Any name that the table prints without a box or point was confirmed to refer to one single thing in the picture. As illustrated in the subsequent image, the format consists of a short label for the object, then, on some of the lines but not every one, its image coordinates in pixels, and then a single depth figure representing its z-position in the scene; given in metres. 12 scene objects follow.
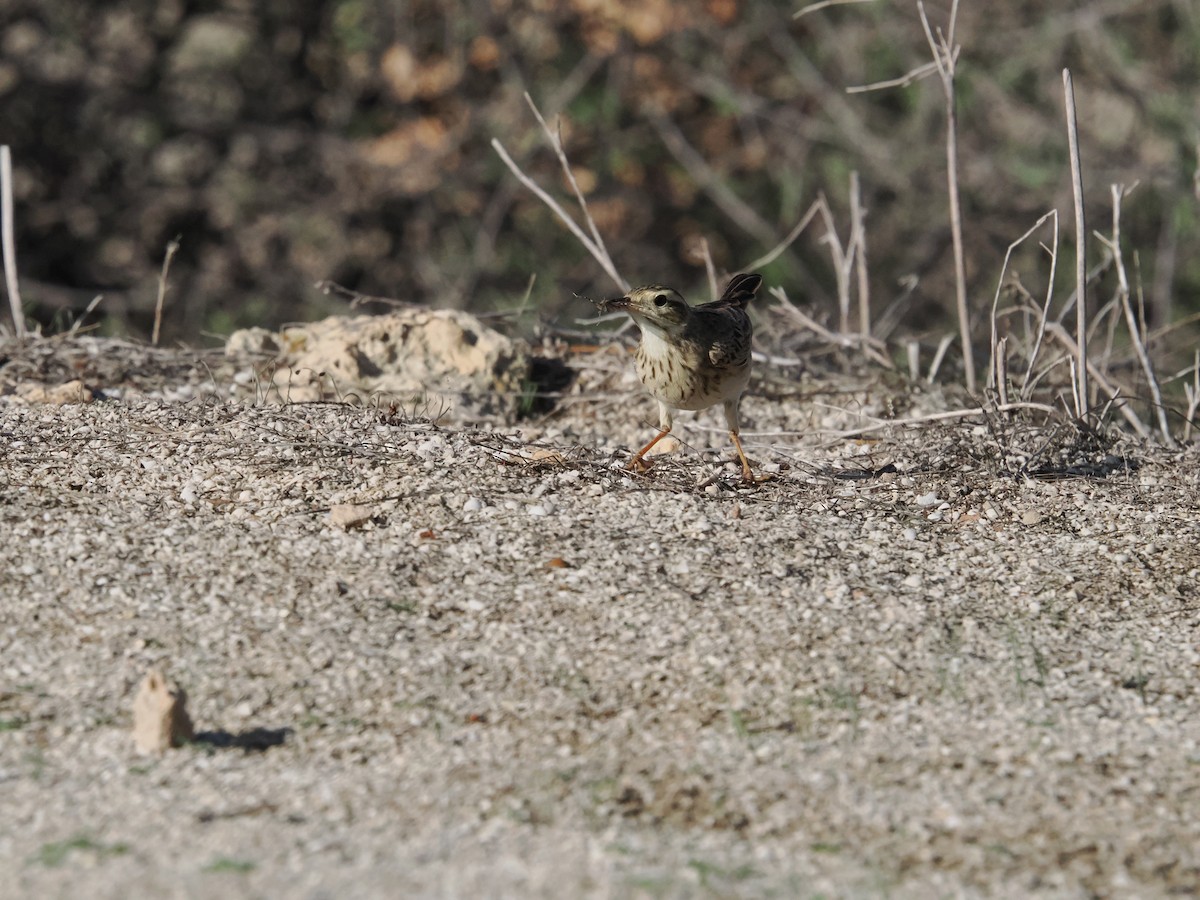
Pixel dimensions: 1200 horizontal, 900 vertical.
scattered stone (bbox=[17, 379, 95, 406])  10.10
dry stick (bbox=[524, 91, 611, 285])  10.79
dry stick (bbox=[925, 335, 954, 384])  11.17
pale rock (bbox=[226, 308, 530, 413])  10.67
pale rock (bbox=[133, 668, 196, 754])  6.28
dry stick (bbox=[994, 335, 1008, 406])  9.71
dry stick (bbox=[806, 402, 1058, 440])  9.40
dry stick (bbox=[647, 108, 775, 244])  20.37
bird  9.27
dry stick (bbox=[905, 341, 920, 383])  11.30
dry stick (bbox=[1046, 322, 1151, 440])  9.91
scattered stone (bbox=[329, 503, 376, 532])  8.18
